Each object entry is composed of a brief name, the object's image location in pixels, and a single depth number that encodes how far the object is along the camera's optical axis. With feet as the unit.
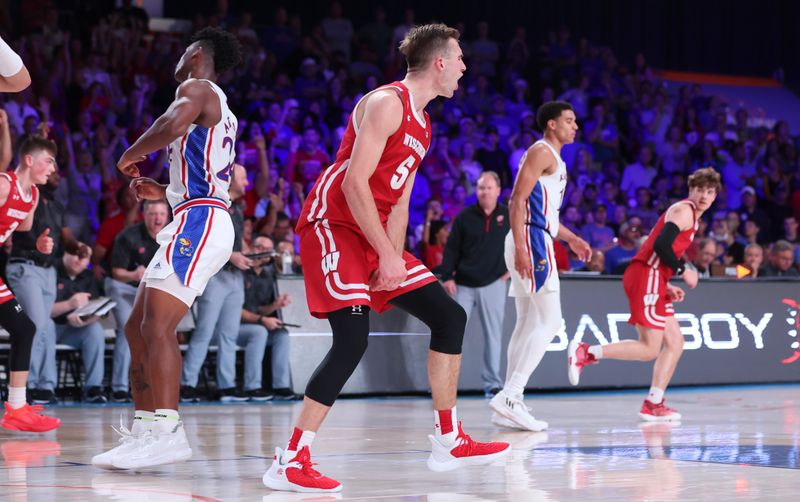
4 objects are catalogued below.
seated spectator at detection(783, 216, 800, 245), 51.93
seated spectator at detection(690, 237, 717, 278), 42.57
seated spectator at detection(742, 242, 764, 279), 43.24
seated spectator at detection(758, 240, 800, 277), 44.32
